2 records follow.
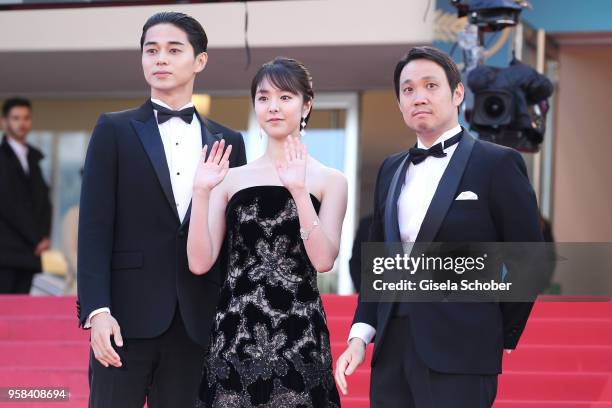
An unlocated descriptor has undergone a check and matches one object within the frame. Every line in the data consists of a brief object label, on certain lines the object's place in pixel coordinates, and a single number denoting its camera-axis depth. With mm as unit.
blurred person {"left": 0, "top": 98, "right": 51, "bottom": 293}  11930
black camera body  10850
